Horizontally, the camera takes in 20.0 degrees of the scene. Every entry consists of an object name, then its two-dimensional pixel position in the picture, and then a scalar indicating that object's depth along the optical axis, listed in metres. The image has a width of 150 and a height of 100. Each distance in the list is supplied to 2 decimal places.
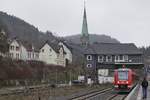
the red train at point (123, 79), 52.67
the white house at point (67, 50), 144.66
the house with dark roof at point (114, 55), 101.75
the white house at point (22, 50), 112.36
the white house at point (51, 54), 126.76
